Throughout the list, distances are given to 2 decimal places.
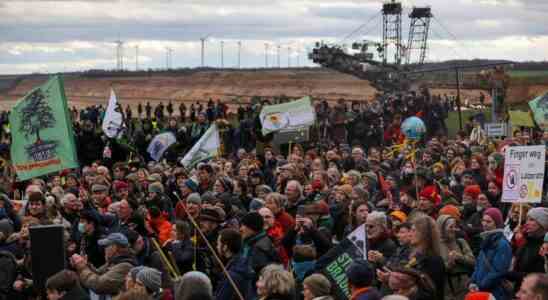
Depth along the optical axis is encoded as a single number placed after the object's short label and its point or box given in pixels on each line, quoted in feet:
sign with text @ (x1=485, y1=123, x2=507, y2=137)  81.56
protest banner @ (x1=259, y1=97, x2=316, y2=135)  74.43
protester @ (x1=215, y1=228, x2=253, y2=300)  28.84
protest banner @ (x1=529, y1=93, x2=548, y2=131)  75.97
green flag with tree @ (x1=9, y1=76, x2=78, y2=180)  48.34
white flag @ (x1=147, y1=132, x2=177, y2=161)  73.20
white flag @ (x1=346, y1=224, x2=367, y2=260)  30.81
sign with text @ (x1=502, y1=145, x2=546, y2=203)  36.24
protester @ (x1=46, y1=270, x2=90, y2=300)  27.22
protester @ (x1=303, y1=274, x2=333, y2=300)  25.80
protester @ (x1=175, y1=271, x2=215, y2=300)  25.05
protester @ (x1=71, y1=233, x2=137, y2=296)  28.81
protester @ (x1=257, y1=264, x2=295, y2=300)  25.41
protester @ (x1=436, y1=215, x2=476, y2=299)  32.53
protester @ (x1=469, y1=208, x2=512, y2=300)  30.81
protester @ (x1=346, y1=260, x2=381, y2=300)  25.61
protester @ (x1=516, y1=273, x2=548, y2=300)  22.45
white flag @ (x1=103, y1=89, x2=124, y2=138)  73.10
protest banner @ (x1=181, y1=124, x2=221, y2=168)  62.34
